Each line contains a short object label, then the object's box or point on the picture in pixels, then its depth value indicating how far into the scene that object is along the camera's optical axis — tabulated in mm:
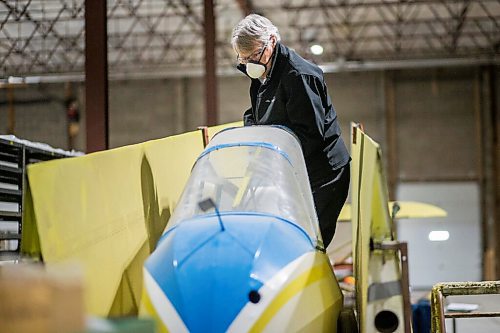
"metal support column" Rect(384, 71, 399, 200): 22219
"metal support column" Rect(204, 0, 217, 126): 10281
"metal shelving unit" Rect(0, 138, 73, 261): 6770
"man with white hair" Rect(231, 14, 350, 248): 4016
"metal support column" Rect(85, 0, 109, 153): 8047
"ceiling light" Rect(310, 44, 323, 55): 19417
